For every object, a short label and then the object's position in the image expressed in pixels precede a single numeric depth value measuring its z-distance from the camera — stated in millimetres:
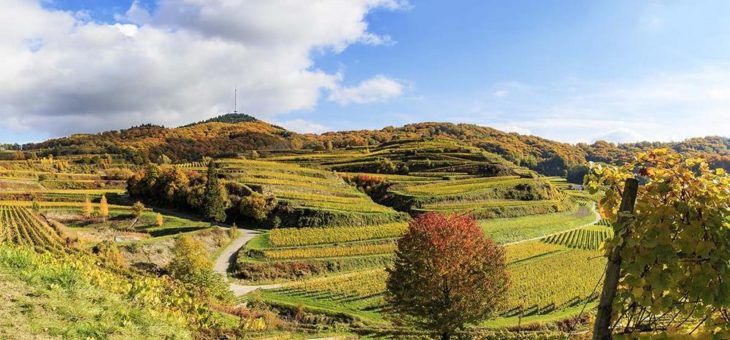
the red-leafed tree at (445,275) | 23344
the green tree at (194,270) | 36031
